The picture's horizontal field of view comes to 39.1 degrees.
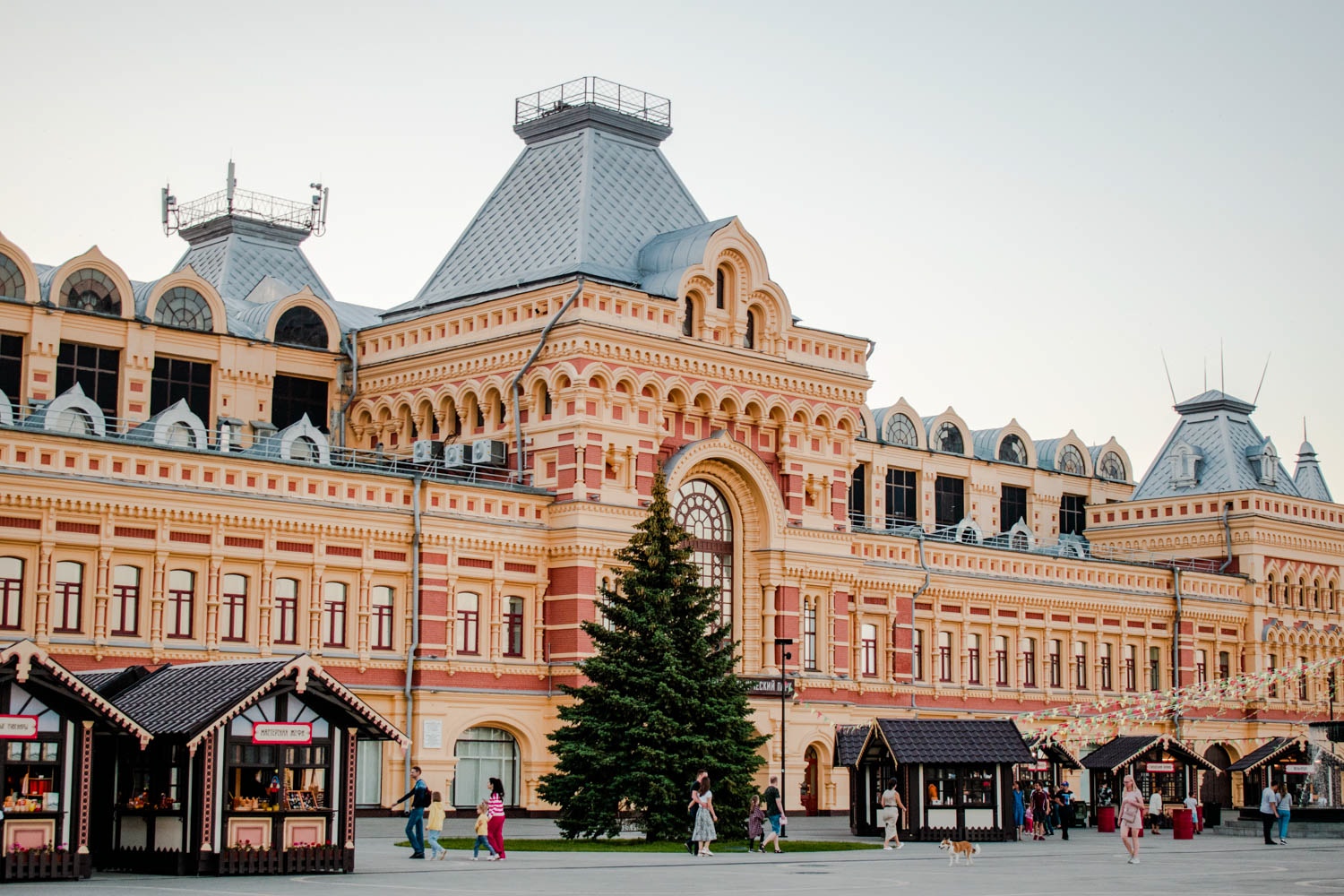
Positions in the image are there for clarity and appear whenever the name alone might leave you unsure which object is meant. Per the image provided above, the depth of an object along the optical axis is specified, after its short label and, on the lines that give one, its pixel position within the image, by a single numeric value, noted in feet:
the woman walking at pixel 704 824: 126.72
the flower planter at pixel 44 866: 96.94
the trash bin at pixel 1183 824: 170.09
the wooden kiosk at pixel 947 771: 154.51
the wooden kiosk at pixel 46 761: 97.40
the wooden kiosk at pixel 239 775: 104.37
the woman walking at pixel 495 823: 118.83
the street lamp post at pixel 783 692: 150.82
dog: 122.62
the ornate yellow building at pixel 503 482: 153.79
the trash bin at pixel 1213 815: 198.48
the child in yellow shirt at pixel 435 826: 118.62
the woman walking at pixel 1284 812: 157.79
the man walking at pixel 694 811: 127.75
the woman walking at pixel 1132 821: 126.31
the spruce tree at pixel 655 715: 136.56
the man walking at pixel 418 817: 120.57
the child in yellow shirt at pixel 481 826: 120.29
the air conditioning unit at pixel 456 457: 180.55
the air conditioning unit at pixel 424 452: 182.29
